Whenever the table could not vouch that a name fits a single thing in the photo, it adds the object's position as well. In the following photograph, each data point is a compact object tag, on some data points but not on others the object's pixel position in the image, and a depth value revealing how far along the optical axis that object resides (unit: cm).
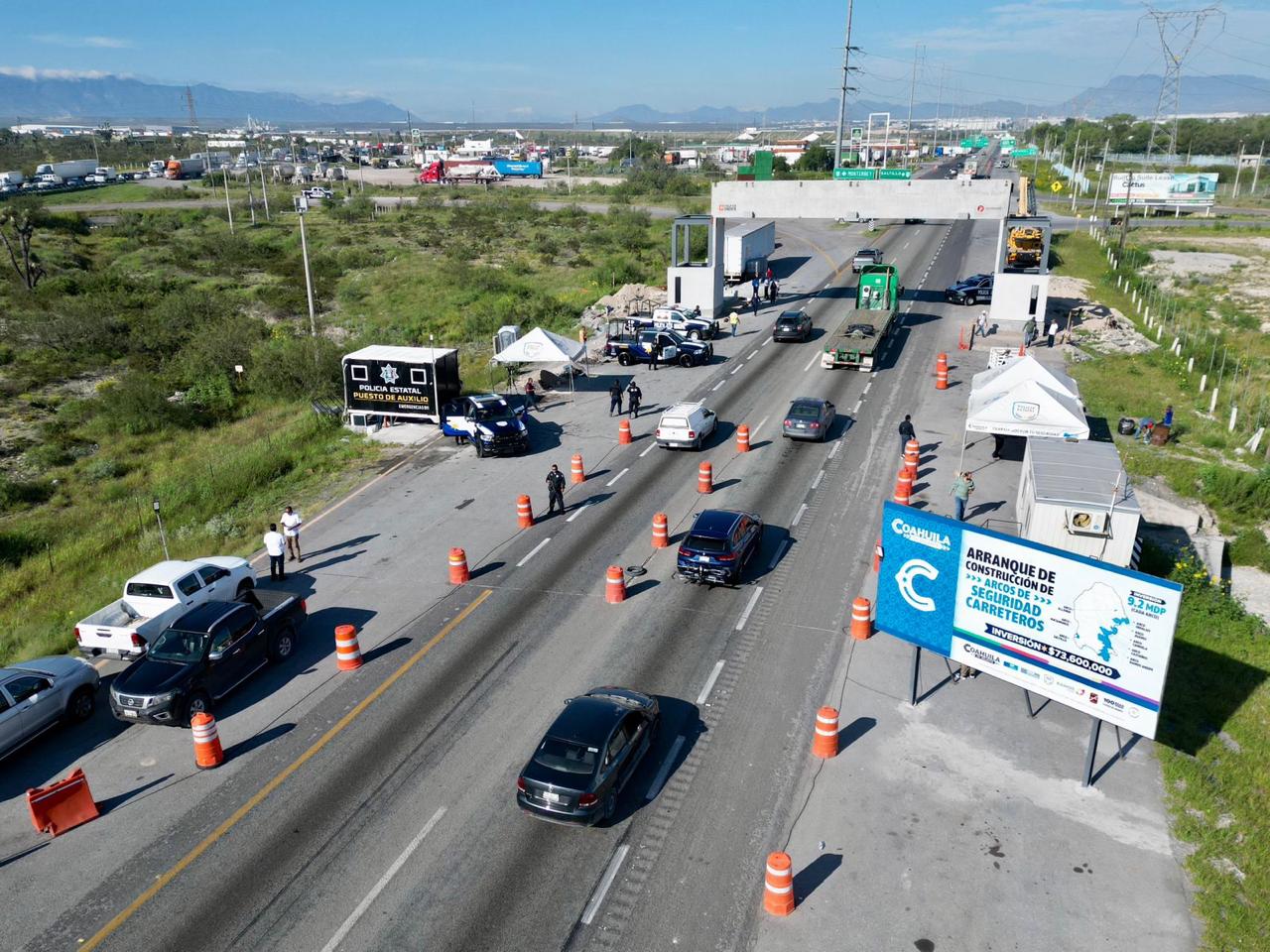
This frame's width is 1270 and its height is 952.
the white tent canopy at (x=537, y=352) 3506
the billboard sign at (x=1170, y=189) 9725
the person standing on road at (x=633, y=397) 3366
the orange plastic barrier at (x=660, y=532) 2286
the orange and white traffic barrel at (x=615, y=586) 1983
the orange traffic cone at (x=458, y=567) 2133
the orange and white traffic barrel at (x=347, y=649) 1773
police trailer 3266
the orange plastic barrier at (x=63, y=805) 1316
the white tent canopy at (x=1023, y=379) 2661
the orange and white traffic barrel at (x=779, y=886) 1125
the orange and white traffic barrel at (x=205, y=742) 1472
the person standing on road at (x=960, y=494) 2302
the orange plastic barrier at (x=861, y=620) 1822
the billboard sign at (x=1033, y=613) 1273
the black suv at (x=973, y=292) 5216
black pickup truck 1570
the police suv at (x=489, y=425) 3044
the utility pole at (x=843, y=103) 5825
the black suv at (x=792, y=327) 4438
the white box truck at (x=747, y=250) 5719
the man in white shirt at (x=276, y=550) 2170
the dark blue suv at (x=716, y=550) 2016
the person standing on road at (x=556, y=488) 2492
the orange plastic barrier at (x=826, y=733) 1450
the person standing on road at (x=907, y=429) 2819
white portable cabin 1834
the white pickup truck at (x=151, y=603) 1823
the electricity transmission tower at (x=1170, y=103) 9994
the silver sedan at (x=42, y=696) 1499
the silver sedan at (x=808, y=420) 3020
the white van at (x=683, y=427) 2959
